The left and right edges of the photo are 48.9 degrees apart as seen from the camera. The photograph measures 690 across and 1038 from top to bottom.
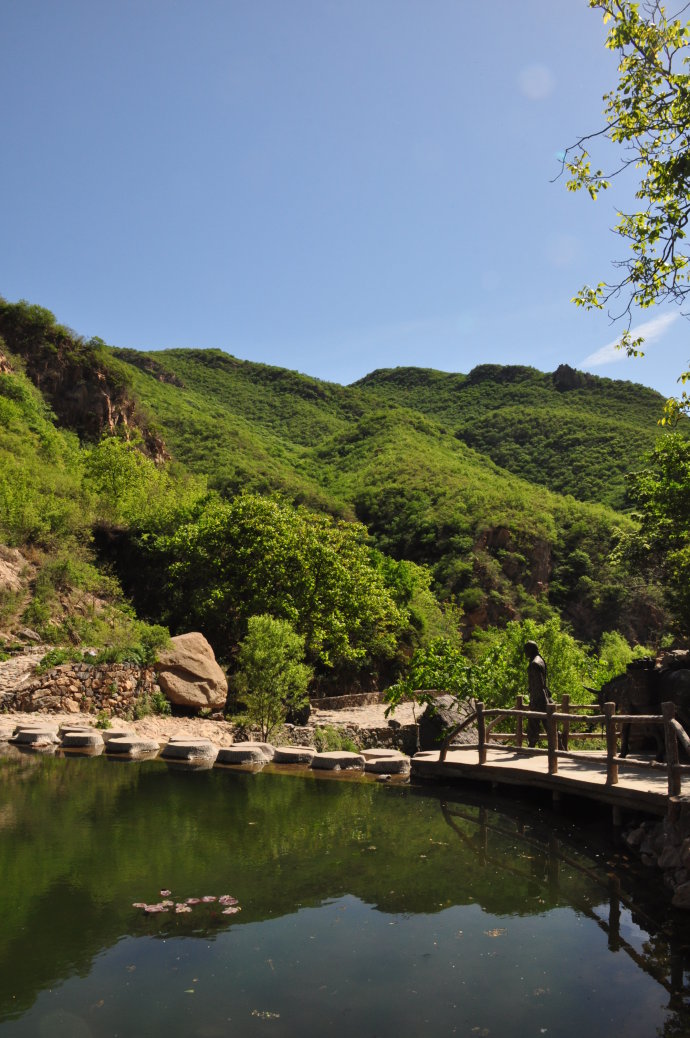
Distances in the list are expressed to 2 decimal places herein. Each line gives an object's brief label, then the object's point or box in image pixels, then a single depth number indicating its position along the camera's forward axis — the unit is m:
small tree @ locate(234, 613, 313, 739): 16.92
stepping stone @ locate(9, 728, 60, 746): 14.38
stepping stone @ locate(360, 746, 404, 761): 14.41
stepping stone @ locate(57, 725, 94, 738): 15.22
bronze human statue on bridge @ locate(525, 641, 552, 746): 13.43
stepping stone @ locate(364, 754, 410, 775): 13.93
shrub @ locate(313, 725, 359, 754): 16.89
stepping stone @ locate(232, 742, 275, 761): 14.60
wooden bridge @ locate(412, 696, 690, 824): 8.81
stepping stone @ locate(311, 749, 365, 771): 13.80
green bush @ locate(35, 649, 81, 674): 17.23
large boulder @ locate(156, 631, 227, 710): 18.59
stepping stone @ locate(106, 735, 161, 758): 14.41
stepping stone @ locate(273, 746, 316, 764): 14.41
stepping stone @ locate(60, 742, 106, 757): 14.08
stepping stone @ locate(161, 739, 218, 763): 14.18
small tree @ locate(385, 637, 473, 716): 16.39
